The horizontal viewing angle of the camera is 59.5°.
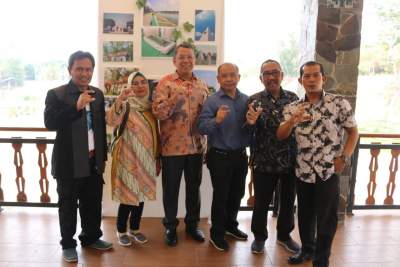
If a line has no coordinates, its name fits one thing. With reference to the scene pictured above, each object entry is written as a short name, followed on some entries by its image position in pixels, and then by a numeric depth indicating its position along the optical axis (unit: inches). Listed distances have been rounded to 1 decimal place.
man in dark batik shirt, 97.8
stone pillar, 124.0
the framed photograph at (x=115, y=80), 127.6
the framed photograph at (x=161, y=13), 125.1
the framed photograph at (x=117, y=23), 125.5
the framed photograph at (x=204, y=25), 126.3
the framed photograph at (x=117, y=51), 126.8
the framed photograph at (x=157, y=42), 126.0
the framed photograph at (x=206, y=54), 128.0
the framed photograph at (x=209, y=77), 129.5
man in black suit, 93.0
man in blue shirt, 100.7
